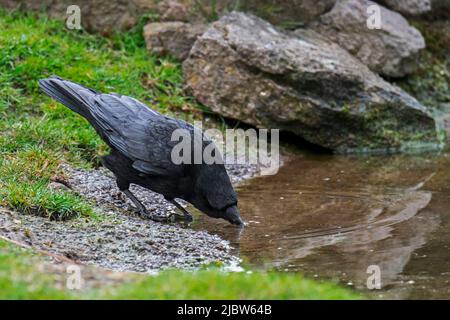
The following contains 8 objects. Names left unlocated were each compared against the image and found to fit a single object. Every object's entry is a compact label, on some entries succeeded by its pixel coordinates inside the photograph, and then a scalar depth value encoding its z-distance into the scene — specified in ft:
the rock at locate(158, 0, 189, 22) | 37.32
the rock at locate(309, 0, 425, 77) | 37.73
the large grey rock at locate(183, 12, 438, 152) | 33.88
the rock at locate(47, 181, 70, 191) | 24.27
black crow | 23.44
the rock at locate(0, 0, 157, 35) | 37.01
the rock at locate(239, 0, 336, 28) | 37.73
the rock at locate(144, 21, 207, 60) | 36.58
